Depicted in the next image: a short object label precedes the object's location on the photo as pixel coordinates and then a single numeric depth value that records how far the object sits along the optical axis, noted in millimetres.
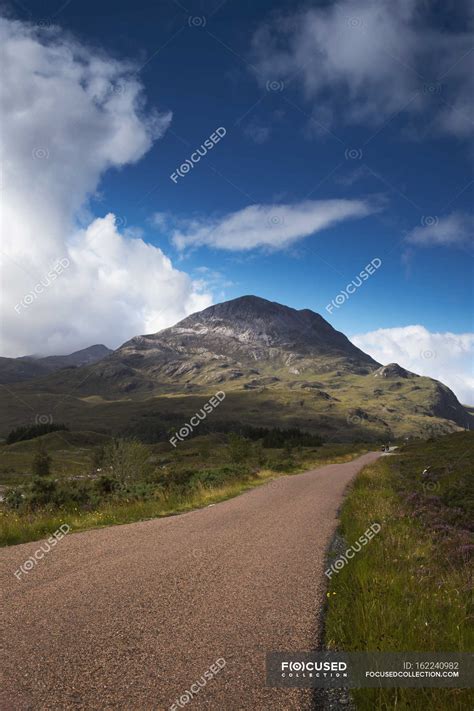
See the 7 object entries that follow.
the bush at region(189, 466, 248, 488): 25641
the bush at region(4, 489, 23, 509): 18266
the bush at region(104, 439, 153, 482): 38312
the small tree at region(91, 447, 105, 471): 78188
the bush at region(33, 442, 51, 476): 69938
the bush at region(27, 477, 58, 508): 17906
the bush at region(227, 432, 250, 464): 51906
